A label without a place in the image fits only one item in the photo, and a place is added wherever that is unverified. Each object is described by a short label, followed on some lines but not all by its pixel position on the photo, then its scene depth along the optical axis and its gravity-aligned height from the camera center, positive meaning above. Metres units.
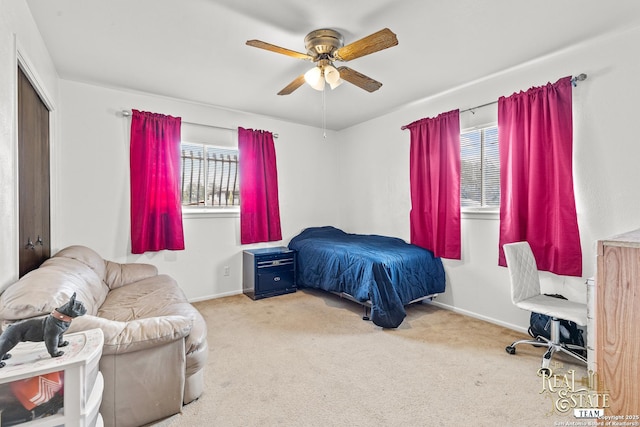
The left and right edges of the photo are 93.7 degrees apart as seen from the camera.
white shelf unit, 1.08 -0.58
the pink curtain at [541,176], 2.56 +0.31
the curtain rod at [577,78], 2.49 +1.10
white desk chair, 2.19 -0.73
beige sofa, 1.44 -0.74
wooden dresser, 1.12 -0.44
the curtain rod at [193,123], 3.39 +1.16
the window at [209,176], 3.88 +0.50
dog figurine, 1.15 -0.45
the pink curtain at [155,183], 3.43 +0.35
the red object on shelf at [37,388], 1.08 -0.64
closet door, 1.99 +0.27
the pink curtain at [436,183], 3.37 +0.32
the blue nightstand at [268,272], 3.94 -0.81
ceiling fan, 2.03 +1.17
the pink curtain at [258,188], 4.18 +0.35
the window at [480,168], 3.18 +0.46
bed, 2.99 -0.68
